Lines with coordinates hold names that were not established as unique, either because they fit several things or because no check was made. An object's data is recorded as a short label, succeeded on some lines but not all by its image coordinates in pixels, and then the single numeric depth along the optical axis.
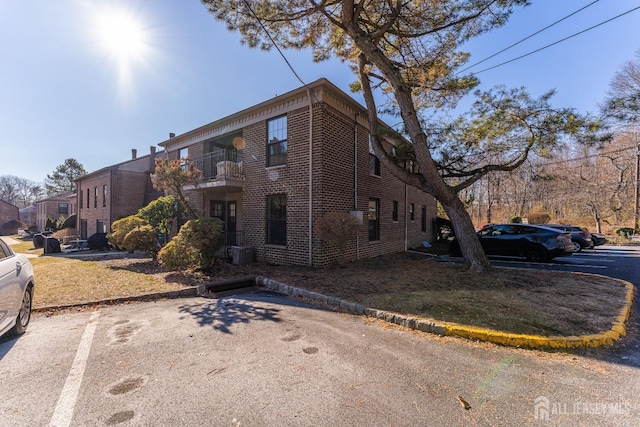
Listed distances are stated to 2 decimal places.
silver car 3.61
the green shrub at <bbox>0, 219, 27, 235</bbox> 46.16
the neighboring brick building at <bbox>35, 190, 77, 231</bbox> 39.75
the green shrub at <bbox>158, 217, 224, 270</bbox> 8.07
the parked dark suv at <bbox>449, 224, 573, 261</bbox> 10.48
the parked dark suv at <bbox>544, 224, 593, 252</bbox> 14.87
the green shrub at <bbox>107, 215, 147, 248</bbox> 10.71
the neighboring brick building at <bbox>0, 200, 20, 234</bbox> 46.25
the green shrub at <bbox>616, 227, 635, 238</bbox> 20.95
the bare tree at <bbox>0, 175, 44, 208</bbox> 70.12
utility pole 23.50
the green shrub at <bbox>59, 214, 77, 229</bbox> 26.42
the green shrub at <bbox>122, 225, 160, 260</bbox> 10.05
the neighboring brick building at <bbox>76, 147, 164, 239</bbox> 19.67
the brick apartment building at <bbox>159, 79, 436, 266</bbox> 9.10
